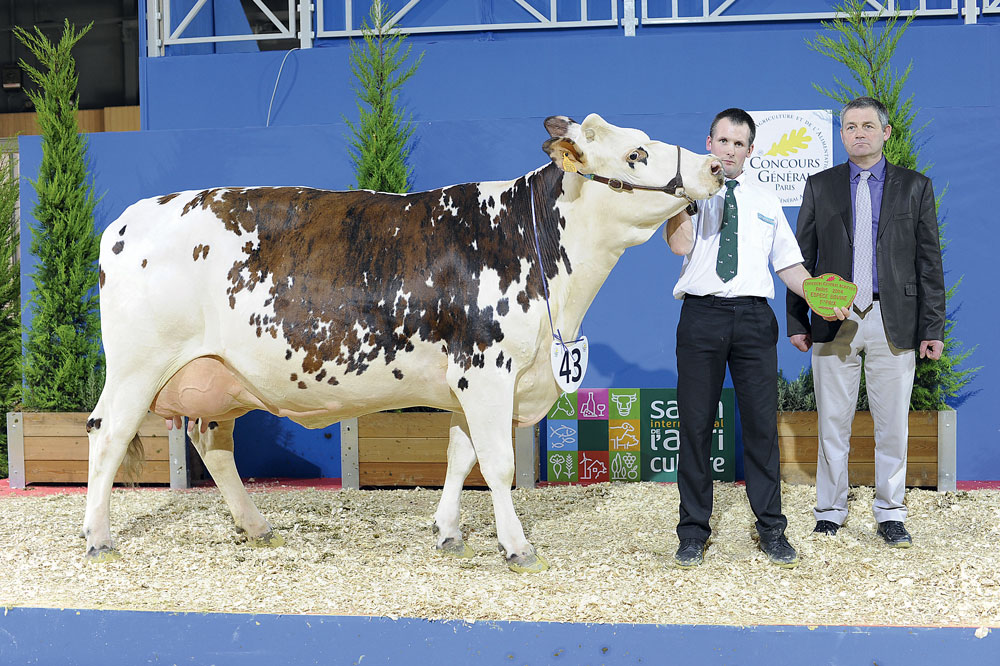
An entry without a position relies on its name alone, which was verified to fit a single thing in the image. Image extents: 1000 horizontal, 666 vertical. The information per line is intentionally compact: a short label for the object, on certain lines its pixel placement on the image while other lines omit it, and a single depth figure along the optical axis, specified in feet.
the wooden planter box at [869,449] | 18.81
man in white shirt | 12.42
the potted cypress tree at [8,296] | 21.72
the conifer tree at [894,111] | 19.33
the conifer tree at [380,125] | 20.26
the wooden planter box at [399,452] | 19.38
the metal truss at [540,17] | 24.11
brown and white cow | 11.75
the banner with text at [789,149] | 20.49
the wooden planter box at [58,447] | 20.12
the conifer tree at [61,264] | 20.67
